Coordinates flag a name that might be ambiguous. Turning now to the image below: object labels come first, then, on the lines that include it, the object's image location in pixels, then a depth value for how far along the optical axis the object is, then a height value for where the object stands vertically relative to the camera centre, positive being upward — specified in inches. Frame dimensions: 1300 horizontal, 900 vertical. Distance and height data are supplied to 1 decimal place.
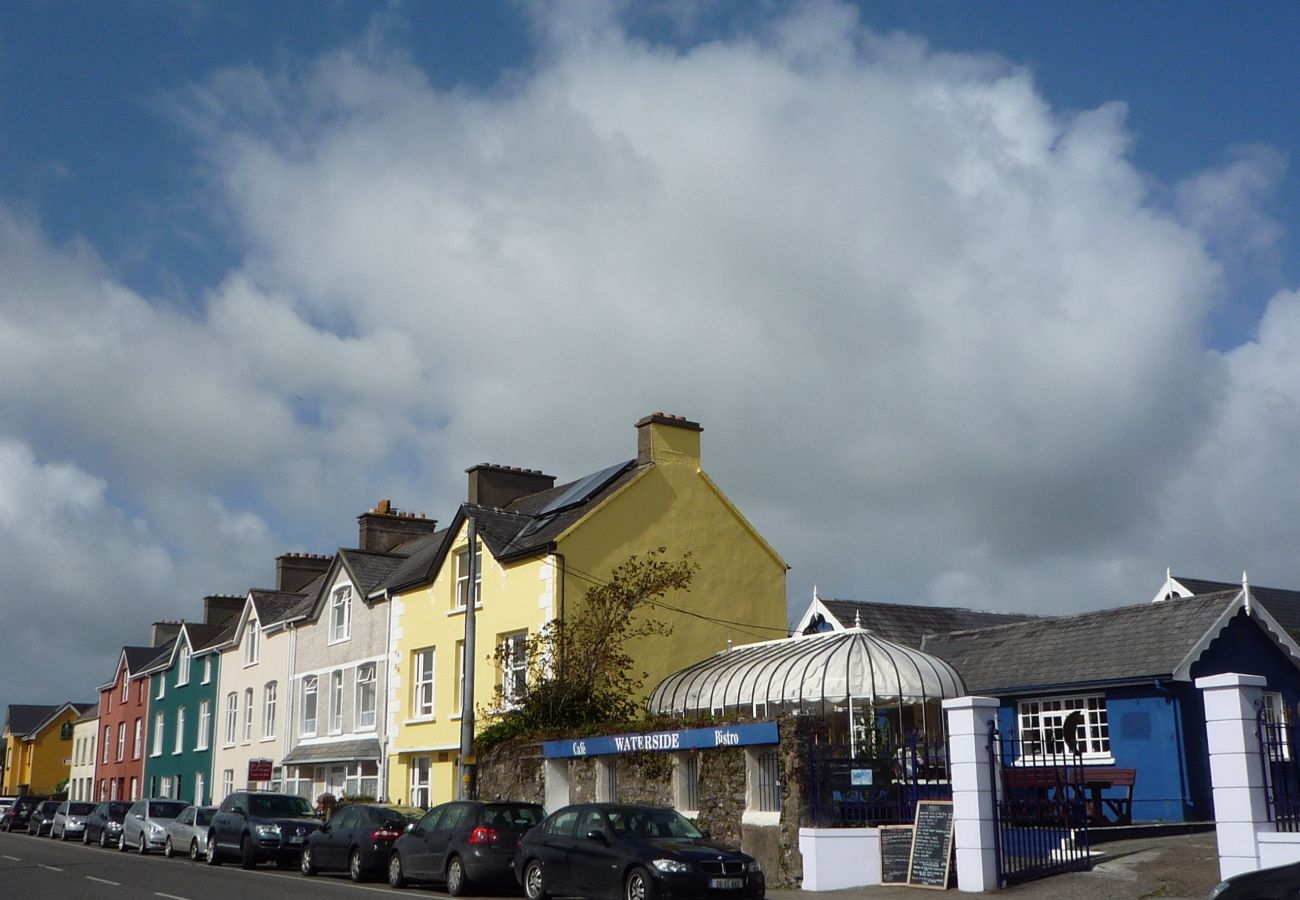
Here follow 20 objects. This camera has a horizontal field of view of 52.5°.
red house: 2460.6 +70.0
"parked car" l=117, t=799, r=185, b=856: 1276.8 -56.6
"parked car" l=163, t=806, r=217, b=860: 1172.5 -61.5
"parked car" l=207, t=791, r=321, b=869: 1060.5 -51.5
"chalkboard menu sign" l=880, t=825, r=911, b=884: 730.2 -51.7
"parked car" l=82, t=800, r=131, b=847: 1451.8 -64.5
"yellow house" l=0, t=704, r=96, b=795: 3858.3 +38.1
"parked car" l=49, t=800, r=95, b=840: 1683.1 -67.6
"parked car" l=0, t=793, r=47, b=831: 2149.7 -80.1
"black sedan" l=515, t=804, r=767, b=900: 621.0 -47.5
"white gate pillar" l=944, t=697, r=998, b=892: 671.1 -19.3
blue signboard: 788.6 +11.7
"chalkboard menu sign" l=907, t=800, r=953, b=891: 695.7 -45.9
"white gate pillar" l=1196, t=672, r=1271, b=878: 561.9 -6.2
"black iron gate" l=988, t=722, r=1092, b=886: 686.5 -37.3
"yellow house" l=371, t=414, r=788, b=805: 1300.4 +181.6
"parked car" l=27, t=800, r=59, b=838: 1879.9 -74.3
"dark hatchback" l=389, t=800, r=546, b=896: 759.7 -48.3
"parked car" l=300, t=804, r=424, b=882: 885.8 -52.2
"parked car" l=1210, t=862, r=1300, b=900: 343.3 -33.7
